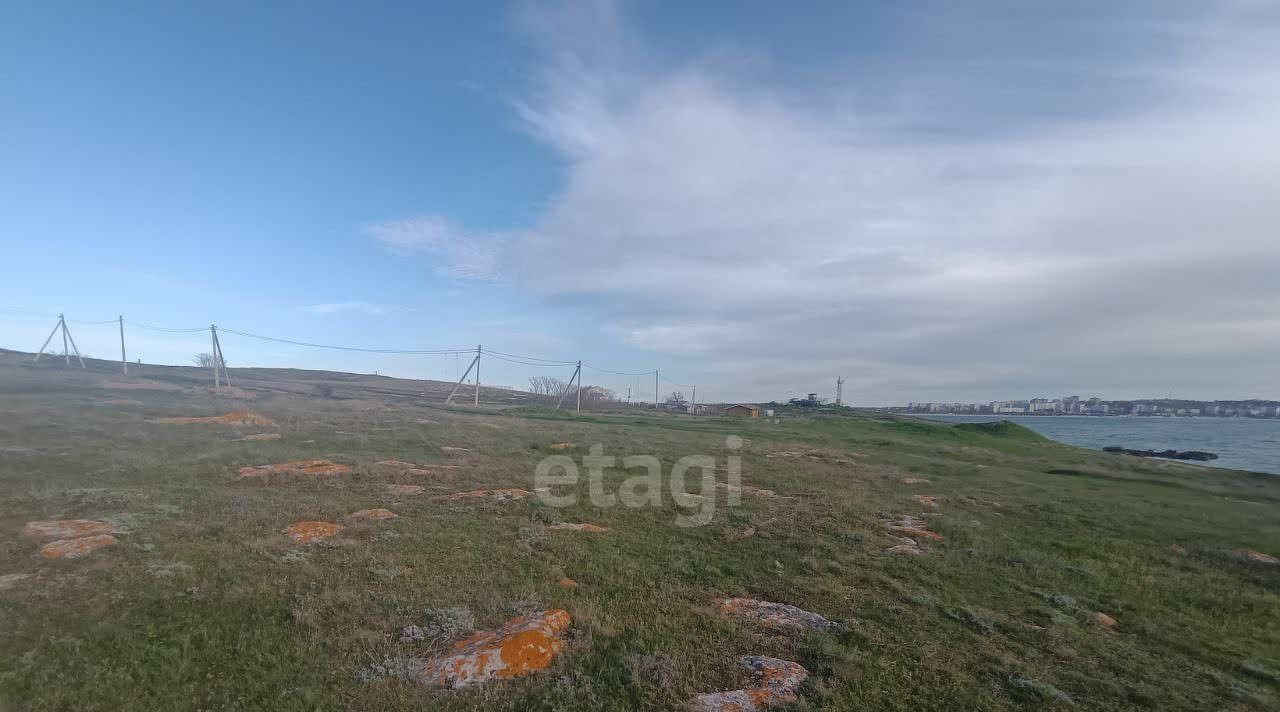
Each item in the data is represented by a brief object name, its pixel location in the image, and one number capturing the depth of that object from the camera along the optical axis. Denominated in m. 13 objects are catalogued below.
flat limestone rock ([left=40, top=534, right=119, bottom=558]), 9.03
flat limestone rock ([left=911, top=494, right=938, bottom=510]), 19.06
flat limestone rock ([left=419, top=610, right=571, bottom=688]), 6.00
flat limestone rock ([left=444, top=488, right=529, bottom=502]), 15.56
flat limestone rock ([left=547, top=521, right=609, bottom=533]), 12.98
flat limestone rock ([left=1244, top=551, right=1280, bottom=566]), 13.05
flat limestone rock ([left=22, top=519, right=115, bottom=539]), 9.94
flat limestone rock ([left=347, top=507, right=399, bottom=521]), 12.73
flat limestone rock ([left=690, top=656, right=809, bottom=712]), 5.61
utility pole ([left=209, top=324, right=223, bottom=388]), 45.64
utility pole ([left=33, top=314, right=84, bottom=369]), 54.12
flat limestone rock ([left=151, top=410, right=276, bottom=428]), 26.66
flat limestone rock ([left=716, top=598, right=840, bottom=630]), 7.97
